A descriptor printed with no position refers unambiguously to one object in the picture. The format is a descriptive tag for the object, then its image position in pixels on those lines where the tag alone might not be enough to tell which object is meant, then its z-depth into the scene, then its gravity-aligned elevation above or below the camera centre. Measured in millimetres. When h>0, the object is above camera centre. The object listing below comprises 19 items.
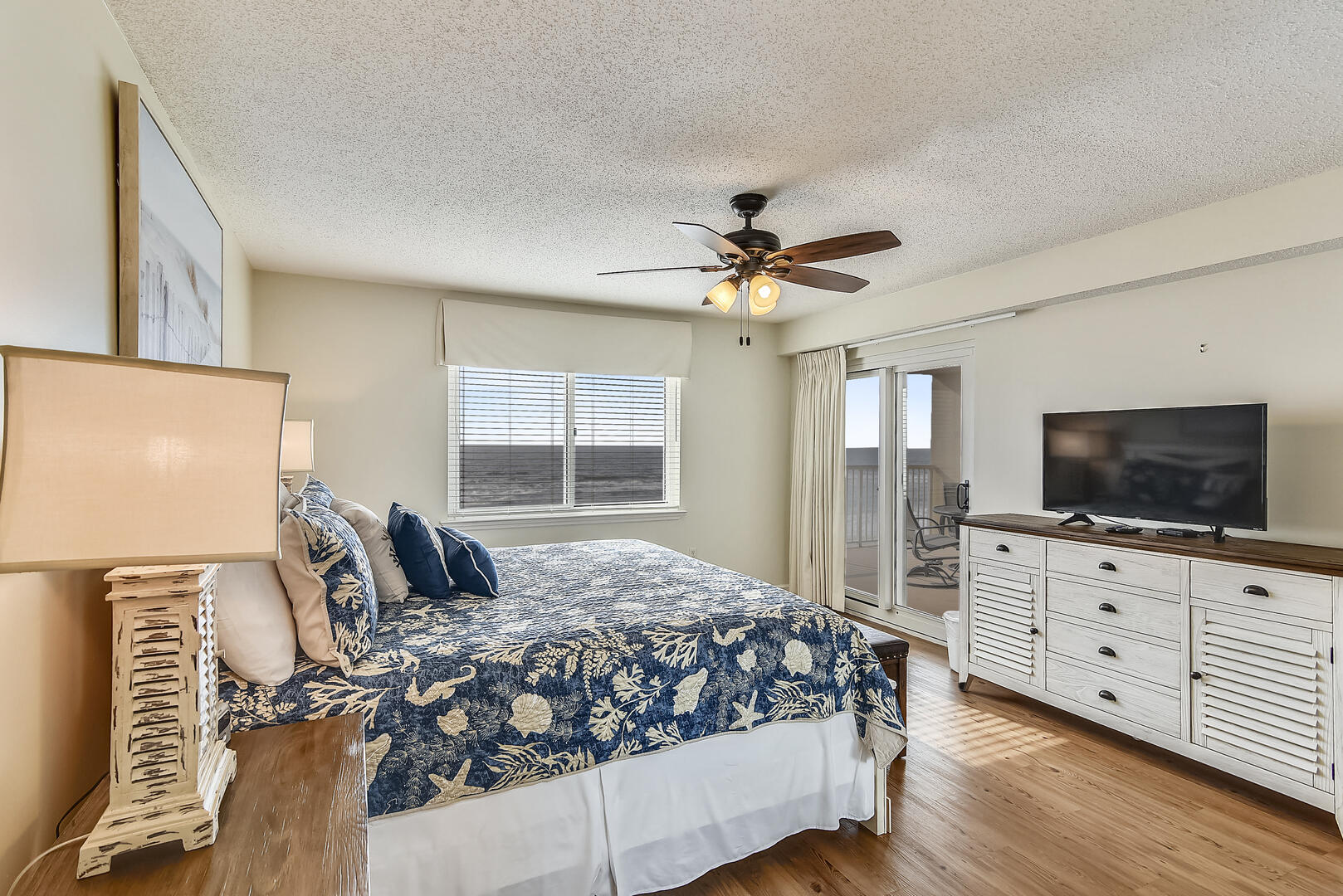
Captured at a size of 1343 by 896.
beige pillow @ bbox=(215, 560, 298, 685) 1669 -474
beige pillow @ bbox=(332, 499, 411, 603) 2459 -423
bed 1785 -890
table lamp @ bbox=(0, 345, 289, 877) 798 -93
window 4824 +34
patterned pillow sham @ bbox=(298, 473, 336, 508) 2689 -210
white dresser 2475 -860
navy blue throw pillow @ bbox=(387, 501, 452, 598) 2525 -436
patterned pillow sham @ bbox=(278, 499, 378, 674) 1822 -421
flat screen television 2828 -71
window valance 4668 +810
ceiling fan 2637 +828
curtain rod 4160 +848
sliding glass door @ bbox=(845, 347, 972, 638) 4688 -271
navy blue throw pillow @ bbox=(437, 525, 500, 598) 2604 -493
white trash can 4012 -1199
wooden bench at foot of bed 2838 -911
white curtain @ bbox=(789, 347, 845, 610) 5457 -282
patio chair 4711 -751
